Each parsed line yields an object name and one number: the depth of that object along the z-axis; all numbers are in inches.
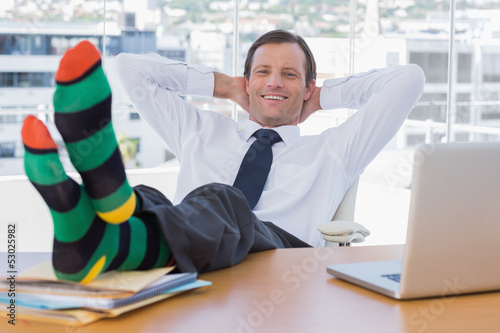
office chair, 80.8
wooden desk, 54.5
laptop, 56.6
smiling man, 54.1
